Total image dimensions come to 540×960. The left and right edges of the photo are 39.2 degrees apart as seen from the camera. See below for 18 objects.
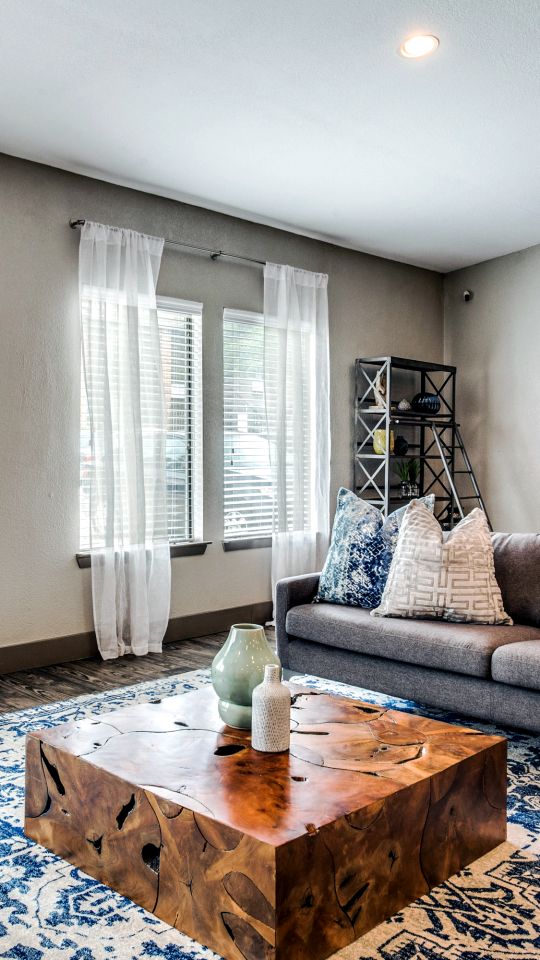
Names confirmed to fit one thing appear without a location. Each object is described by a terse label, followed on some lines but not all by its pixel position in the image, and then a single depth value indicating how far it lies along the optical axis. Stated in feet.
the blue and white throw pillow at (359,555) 11.48
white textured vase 6.23
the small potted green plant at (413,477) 19.12
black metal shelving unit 18.57
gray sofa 9.02
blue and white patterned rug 5.43
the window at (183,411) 15.56
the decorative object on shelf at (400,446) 18.89
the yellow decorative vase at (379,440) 18.51
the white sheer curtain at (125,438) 14.01
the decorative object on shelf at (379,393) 18.43
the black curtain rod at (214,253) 15.39
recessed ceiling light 9.91
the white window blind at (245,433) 16.53
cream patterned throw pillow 10.21
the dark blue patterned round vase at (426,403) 19.19
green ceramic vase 6.63
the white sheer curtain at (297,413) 16.90
